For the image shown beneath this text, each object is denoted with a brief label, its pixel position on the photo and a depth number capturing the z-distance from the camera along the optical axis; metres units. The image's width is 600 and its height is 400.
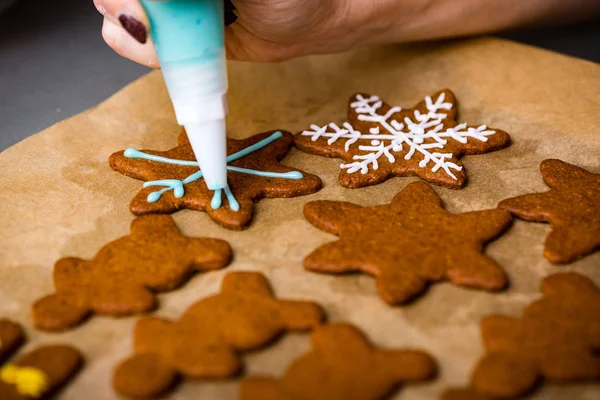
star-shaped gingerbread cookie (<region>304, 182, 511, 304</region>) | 0.46
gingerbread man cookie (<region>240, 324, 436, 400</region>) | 0.42
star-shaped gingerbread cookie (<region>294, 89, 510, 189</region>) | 0.52
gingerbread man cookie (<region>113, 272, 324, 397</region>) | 0.43
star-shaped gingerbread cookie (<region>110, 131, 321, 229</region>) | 0.50
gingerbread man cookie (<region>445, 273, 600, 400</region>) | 0.43
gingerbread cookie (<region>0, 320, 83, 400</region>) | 0.43
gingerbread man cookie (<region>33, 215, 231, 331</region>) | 0.45
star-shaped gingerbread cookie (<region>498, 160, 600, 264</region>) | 0.47
